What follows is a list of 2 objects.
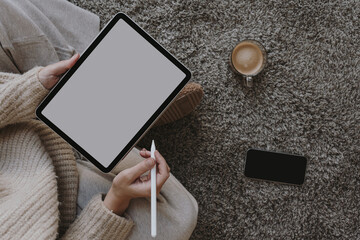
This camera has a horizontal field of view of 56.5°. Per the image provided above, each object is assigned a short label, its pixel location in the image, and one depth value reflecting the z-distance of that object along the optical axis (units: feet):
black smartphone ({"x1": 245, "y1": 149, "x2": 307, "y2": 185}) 3.19
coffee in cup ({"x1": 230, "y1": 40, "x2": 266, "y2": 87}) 3.07
